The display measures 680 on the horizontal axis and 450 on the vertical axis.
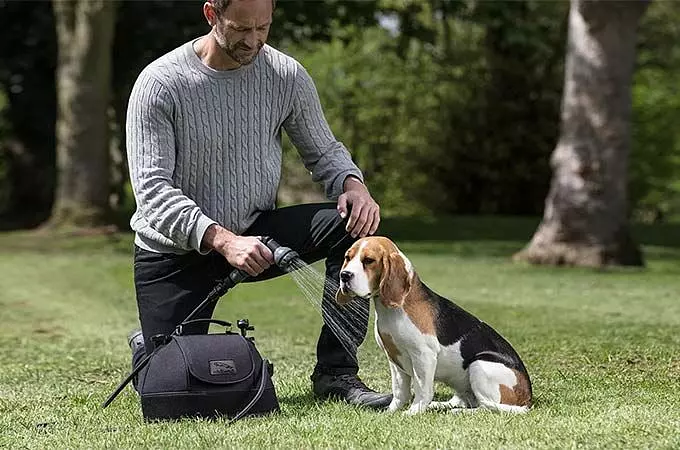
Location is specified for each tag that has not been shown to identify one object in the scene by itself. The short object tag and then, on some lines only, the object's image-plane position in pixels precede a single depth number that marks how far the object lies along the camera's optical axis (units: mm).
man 5406
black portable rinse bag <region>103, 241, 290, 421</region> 5156
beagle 5133
